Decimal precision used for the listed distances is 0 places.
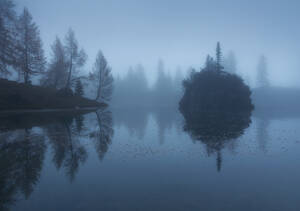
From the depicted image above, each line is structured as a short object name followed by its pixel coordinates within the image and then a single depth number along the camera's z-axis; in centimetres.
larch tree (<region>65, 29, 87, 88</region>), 4084
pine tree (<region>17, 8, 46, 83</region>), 3272
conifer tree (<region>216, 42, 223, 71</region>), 4900
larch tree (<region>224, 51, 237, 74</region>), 7519
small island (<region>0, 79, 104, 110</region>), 2600
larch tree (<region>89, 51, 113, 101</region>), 4734
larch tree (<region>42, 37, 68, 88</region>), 3932
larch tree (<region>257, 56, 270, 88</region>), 7581
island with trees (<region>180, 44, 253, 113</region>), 4450
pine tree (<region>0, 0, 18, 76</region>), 2920
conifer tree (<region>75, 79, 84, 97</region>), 3929
